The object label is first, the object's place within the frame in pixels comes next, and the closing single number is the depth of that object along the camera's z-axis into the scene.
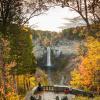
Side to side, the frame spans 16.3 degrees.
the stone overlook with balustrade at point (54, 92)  35.49
